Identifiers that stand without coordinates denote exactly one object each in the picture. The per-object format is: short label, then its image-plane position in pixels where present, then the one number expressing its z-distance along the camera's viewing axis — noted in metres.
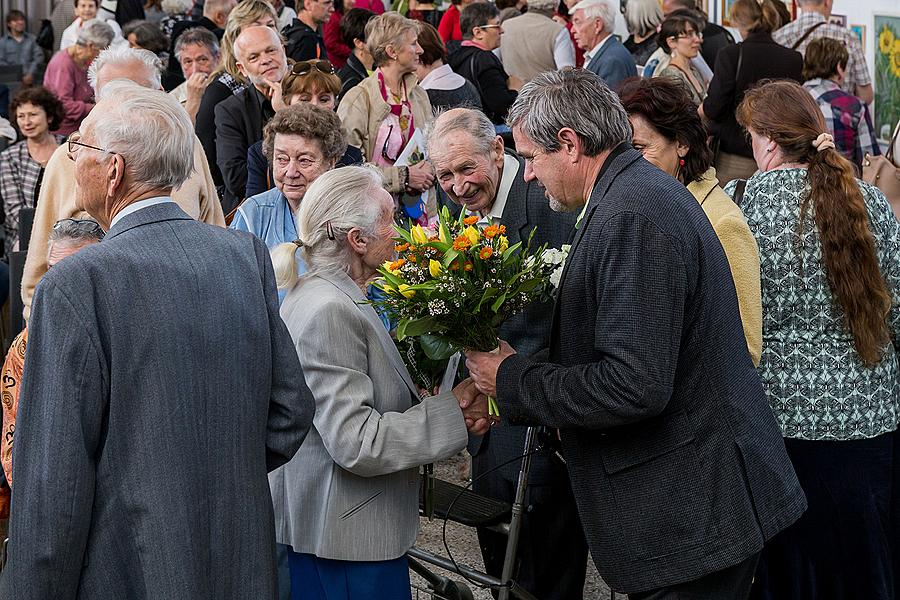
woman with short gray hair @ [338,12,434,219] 5.92
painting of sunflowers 7.95
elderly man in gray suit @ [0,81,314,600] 2.10
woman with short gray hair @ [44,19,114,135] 9.52
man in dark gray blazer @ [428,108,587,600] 3.92
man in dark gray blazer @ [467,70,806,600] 2.54
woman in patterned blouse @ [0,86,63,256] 6.62
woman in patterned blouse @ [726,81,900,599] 3.54
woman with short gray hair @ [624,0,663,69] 8.40
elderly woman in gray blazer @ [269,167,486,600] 2.87
